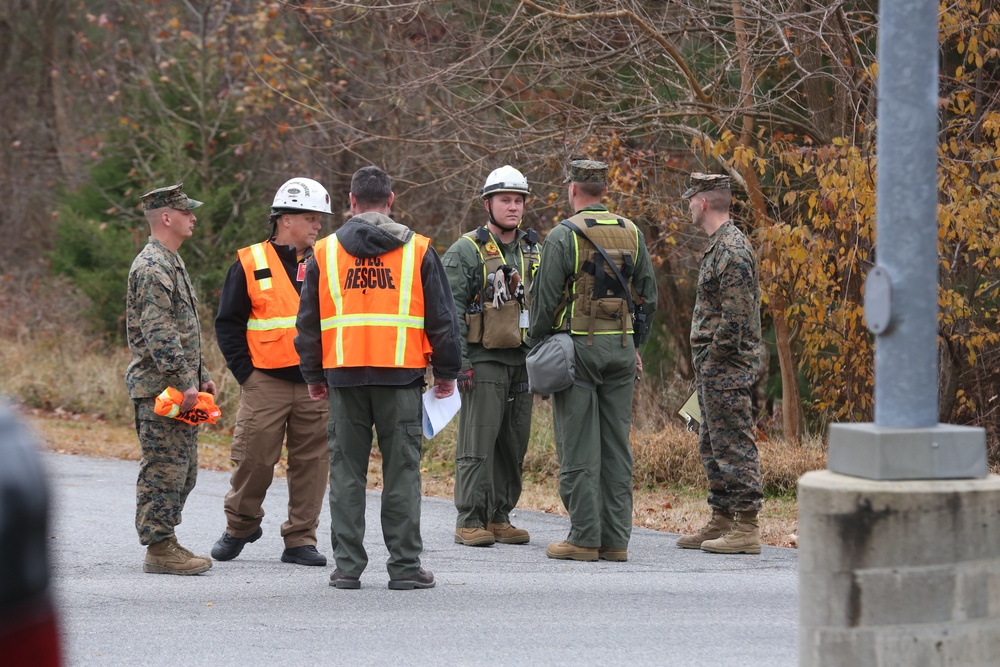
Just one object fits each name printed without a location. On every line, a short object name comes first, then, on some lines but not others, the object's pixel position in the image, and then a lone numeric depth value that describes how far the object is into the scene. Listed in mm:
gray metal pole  8422
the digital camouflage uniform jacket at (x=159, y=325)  14484
